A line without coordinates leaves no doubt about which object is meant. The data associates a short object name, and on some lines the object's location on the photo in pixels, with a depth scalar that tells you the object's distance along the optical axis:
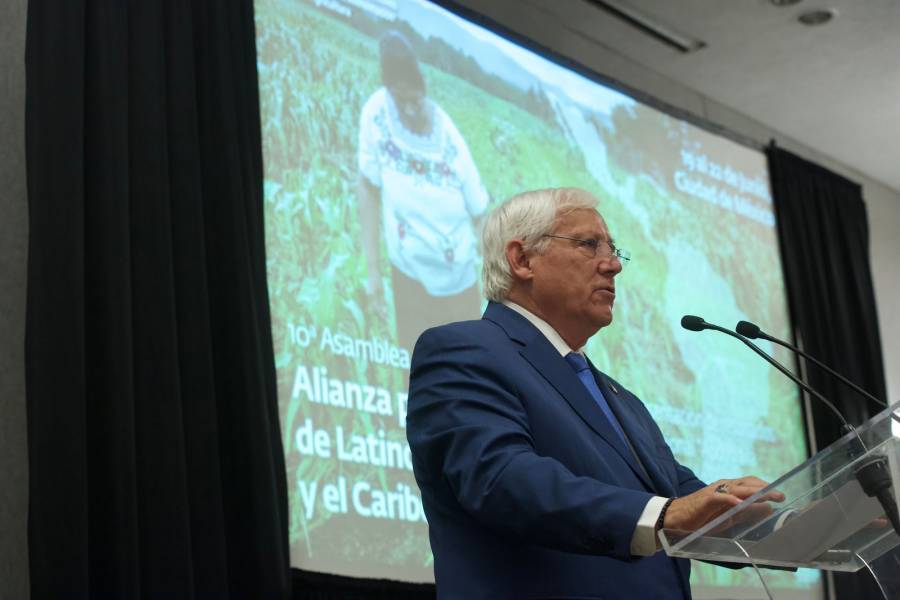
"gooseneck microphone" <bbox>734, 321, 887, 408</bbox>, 2.08
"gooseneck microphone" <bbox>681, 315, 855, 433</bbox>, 2.06
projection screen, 3.52
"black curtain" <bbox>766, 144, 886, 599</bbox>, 6.23
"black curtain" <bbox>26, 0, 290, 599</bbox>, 2.77
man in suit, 1.52
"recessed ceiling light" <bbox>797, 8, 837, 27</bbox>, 5.72
